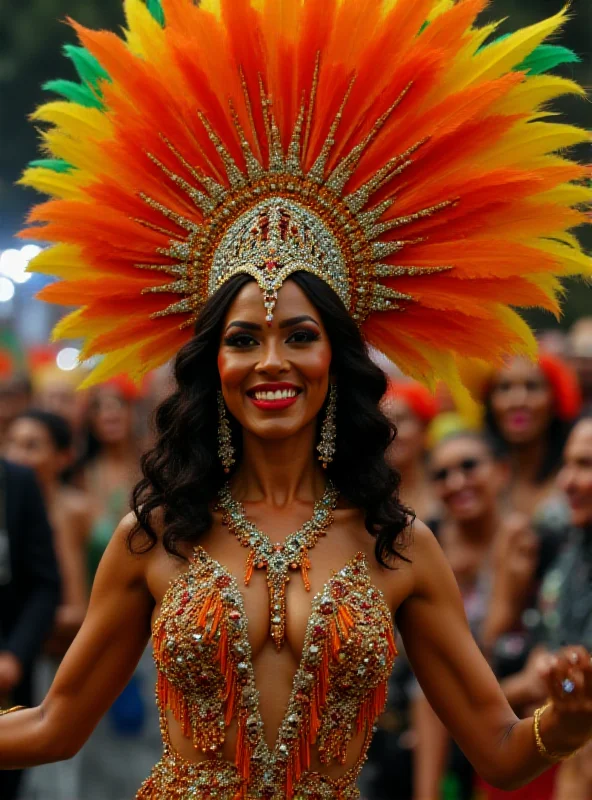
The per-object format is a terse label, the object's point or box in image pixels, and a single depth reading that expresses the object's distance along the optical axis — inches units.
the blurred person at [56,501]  587.7
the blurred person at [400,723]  488.6
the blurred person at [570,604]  387.9
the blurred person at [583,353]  545.2
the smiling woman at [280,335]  270.3
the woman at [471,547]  445.2
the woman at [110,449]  631.7
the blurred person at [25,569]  469.5
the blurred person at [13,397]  668.3
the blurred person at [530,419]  492.6
